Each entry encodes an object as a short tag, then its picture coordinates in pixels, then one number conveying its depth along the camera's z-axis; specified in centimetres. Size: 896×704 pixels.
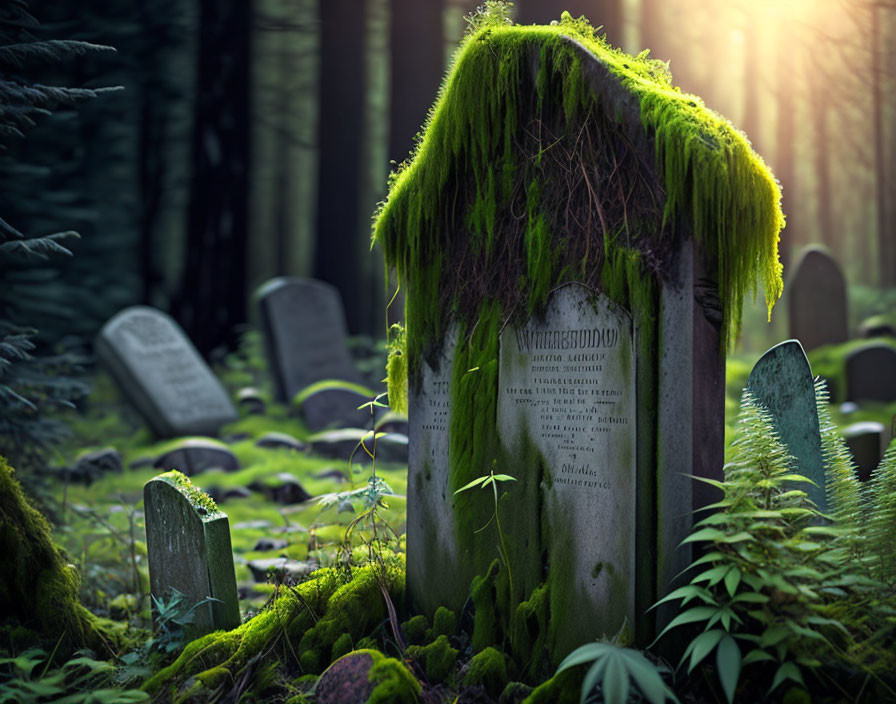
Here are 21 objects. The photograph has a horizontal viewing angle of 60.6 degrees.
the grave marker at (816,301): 1129
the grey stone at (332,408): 1124
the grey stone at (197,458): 920
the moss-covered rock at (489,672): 362
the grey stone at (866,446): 662
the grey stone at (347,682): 335
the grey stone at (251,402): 1246
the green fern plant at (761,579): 284
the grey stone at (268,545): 626
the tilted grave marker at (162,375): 1070
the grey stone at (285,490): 785
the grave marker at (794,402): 382
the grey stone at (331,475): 854
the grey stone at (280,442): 1005
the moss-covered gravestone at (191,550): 410
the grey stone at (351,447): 927
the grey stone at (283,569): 453
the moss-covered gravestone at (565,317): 334
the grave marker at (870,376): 1039
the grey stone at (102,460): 907
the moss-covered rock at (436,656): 376
